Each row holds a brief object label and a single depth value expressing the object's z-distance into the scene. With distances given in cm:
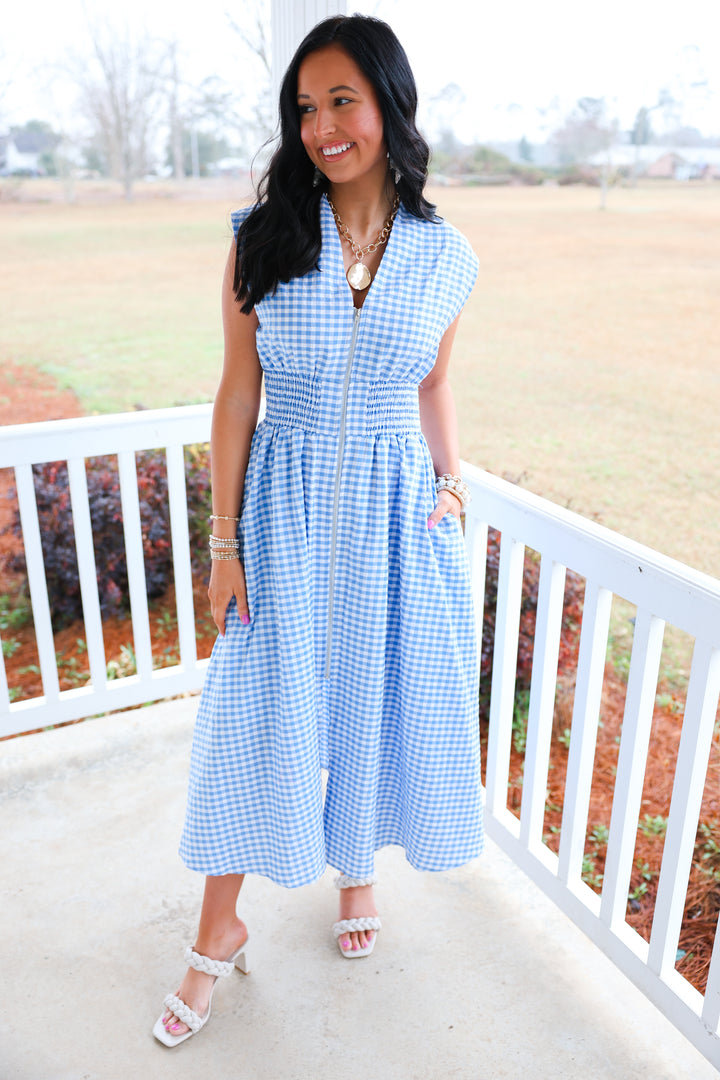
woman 133
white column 196
